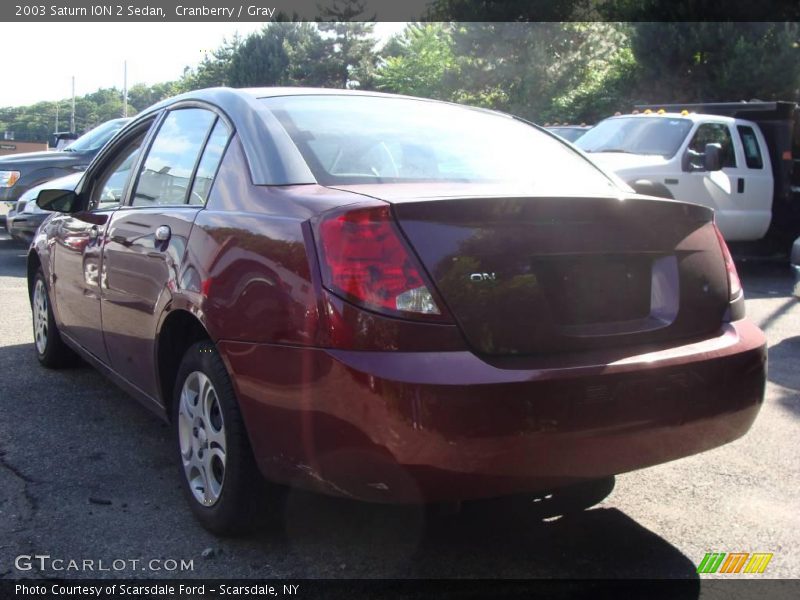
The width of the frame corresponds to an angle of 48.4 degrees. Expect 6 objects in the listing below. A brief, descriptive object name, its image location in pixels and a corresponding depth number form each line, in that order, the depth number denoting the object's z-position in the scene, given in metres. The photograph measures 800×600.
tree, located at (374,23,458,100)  44.99
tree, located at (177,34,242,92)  65.19
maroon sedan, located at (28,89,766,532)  2.49
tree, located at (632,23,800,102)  21.97
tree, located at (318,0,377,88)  64.44
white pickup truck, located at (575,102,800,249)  10.07
